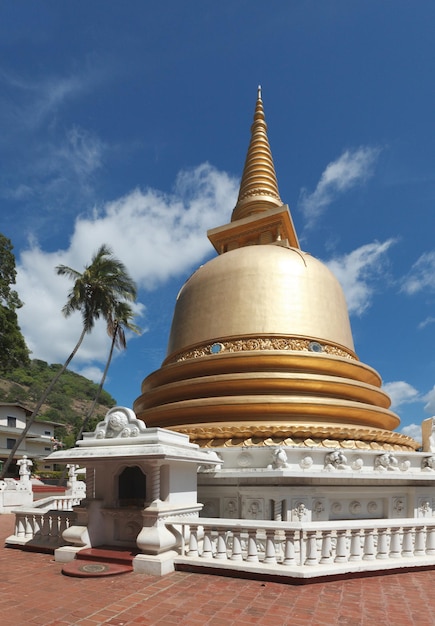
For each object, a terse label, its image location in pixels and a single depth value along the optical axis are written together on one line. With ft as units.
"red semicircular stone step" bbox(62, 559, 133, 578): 29.94
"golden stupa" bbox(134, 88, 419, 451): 50.13
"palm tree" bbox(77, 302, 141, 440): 122.47
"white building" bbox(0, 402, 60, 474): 178.81
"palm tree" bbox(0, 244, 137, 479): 110.93
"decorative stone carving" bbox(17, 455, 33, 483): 85.87
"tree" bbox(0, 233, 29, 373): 101.81
